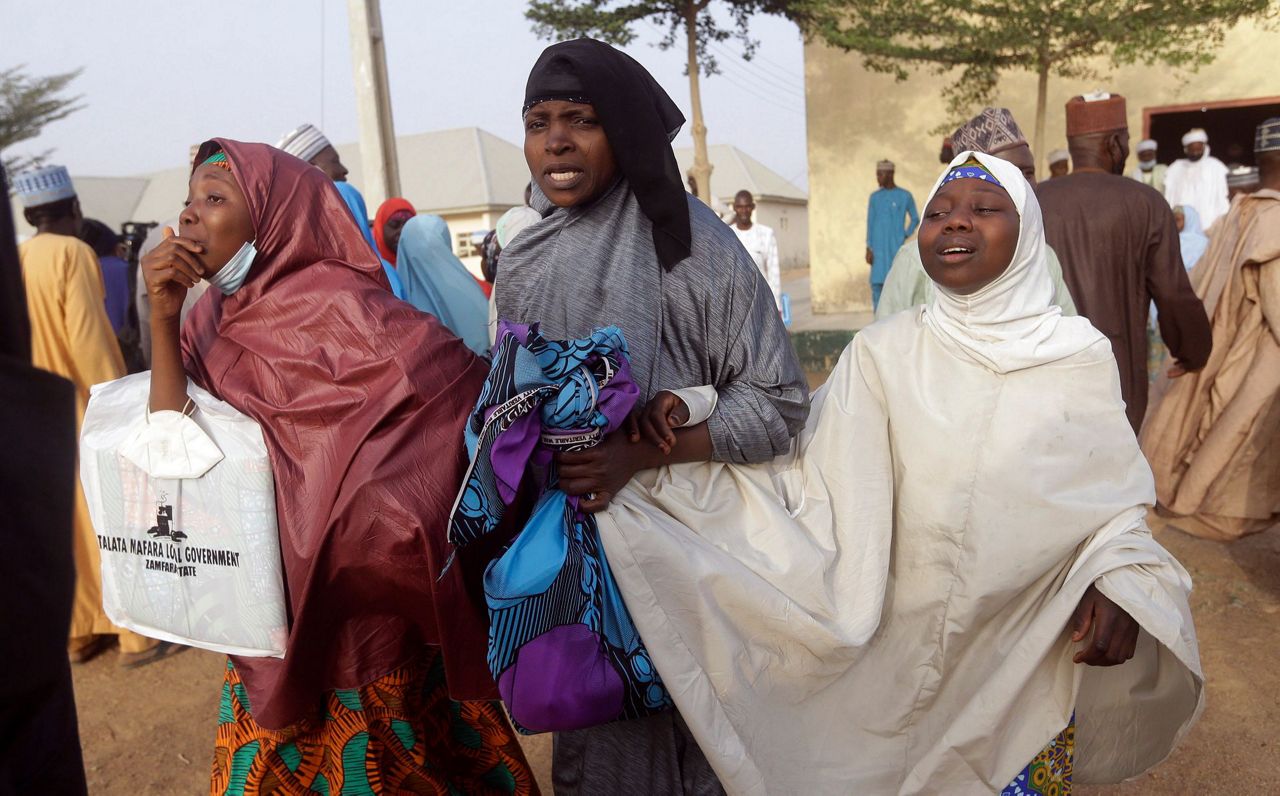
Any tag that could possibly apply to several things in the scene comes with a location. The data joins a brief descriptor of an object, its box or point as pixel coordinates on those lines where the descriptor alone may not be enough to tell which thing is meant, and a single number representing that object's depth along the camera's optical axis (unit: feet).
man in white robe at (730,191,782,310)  29.91
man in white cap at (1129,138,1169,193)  38.29
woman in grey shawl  7.11
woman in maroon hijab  7.25
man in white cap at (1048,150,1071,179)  33.24
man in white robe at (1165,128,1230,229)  37.65
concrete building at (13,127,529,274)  113.60
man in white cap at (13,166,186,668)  14.34
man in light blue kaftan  37.93
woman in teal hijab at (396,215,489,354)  15.29
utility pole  28.07
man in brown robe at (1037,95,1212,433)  13.71
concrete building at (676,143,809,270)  146.72
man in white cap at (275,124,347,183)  16.49
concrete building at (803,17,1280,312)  42.42
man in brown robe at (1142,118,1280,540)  14.64
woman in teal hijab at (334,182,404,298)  13.55
